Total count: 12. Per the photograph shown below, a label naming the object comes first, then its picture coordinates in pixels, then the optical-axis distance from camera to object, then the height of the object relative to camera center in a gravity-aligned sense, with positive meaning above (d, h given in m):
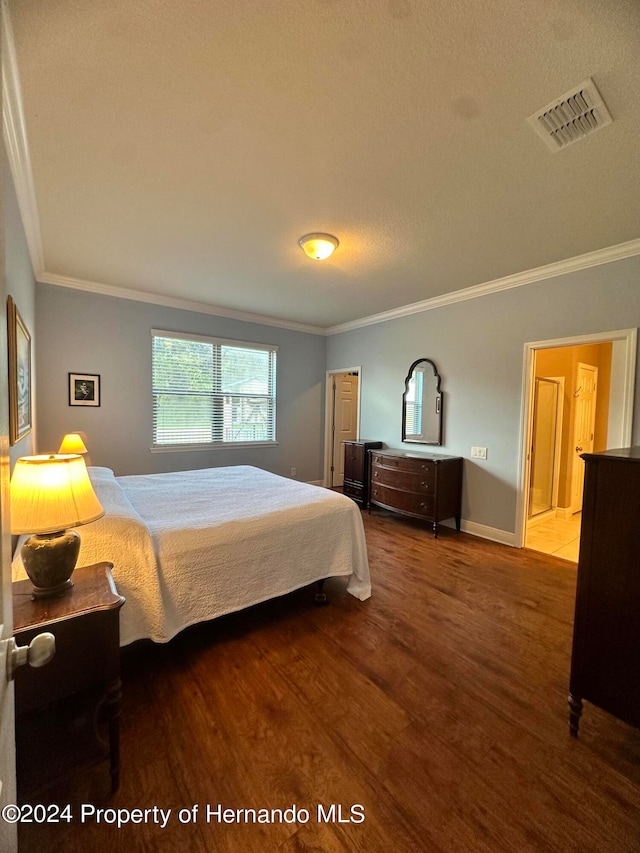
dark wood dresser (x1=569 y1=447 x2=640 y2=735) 1.36 -0.70
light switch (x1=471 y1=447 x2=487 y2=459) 3.92 -0.42
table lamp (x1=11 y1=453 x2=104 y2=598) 1.24 -0.38
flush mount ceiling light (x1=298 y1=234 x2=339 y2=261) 2.73 +1.31
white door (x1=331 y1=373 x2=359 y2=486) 6.20 -0.06
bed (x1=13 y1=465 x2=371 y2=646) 1.75 -0.79
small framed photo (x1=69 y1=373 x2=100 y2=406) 3.92 +0.19
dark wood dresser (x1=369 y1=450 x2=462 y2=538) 3.90 -0.82
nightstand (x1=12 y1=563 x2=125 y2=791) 1.19 -0.86
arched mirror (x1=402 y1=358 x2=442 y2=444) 4.39 +0.12
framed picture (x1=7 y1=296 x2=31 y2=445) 2.00 +0.19
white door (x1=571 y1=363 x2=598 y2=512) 4.62 -0.01
